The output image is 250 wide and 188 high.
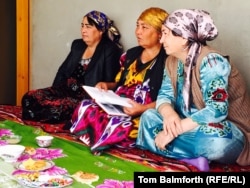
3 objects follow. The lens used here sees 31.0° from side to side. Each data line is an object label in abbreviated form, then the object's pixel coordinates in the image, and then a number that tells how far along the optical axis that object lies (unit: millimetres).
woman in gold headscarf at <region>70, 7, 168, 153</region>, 2738
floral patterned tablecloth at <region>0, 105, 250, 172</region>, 2461
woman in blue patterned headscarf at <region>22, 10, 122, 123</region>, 3473
